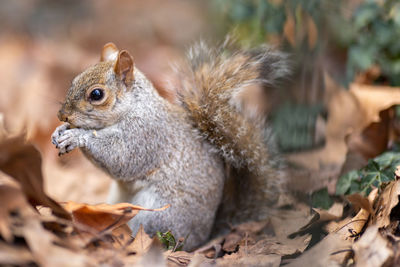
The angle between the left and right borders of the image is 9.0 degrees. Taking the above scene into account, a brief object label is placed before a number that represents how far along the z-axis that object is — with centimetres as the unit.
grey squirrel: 205
